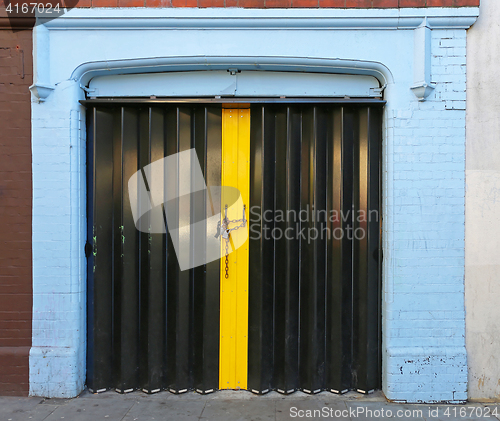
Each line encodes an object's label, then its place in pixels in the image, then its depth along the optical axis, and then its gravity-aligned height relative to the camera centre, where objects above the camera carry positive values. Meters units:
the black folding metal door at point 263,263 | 3.96 -0.60
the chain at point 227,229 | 4.01 -0.23
